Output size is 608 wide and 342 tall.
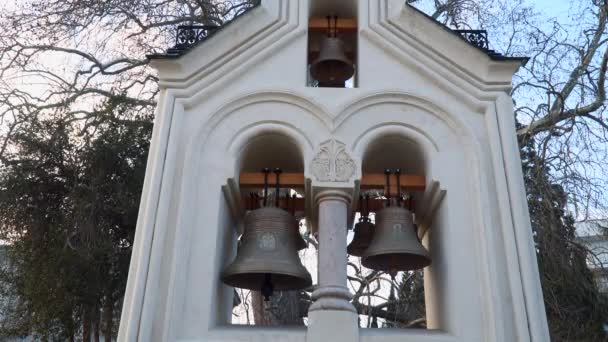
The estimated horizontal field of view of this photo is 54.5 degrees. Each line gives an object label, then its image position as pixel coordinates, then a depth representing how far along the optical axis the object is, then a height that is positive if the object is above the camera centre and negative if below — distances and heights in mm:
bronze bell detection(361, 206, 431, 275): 4875 +1038
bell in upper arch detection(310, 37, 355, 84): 5688 +2927
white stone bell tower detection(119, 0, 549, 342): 4195 +1600
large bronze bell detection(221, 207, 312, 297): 4605 +865
